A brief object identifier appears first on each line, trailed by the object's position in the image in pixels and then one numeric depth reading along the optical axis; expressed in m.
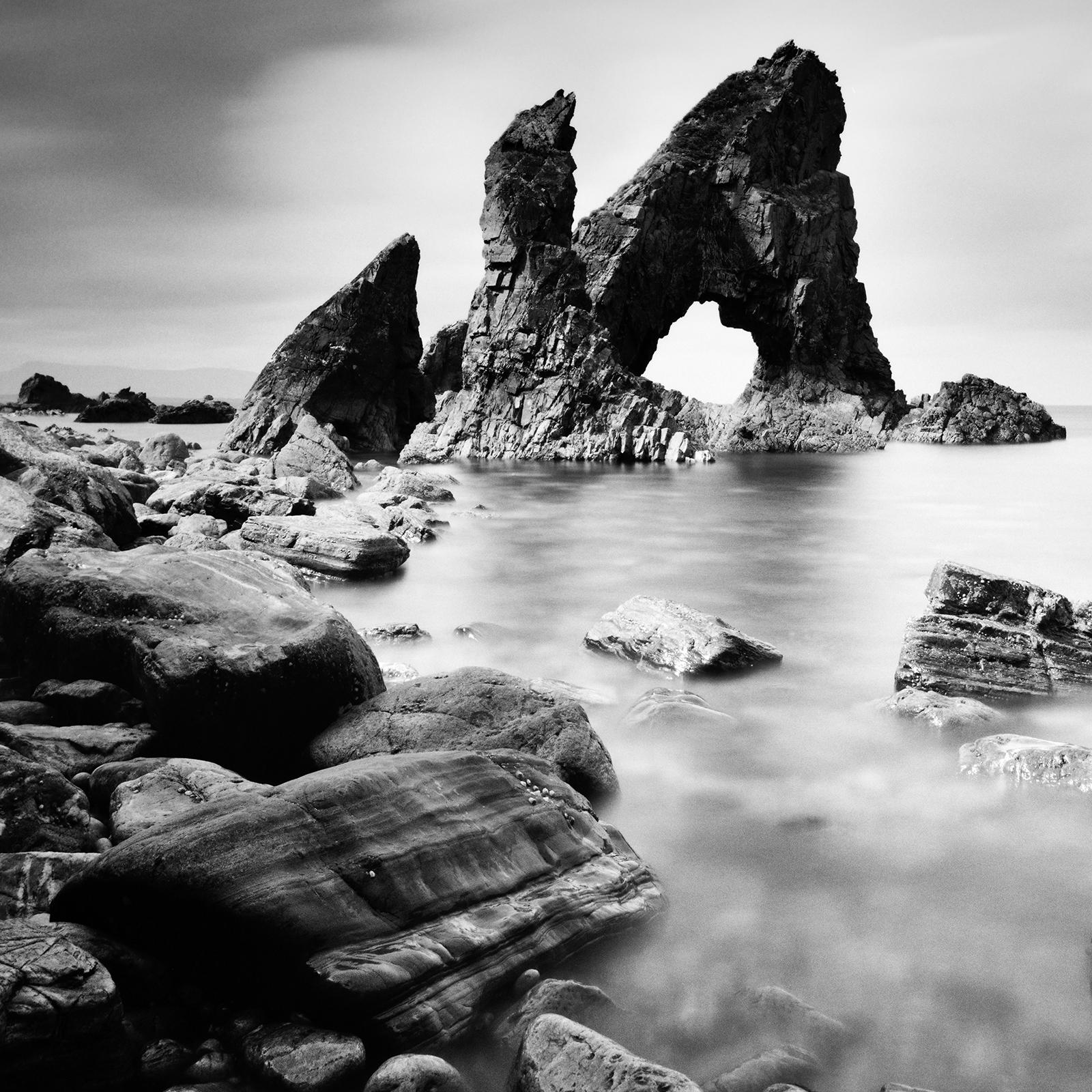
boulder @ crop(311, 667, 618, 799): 5.69
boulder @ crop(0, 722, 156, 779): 4.96
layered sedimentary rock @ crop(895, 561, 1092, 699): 7.90
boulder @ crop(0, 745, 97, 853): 4.10
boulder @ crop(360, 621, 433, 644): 9.65
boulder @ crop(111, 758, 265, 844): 4.33
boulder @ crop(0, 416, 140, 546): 11.20
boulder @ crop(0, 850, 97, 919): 3.71
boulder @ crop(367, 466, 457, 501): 23.58
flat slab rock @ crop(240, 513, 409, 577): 13.09
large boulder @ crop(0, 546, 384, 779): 5.59
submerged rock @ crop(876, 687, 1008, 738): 7.05
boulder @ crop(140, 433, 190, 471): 28.85
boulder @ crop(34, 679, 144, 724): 5.86
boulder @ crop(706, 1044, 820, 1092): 3.32
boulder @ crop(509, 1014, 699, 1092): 2.97
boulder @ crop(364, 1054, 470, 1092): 3.07
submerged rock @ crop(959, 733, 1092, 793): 5.85
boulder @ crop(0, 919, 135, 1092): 2.80
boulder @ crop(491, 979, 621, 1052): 3.56
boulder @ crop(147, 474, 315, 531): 15.45
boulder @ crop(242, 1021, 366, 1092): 3.12
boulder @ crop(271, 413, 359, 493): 28.00
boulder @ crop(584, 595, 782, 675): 8.65
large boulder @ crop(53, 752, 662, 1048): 3.42
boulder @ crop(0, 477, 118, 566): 8.10
